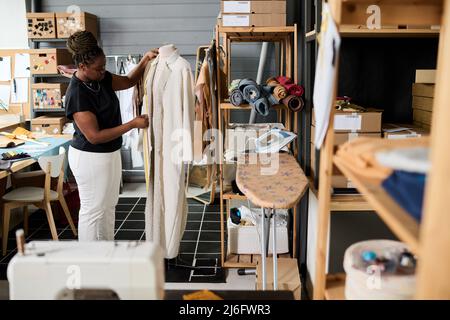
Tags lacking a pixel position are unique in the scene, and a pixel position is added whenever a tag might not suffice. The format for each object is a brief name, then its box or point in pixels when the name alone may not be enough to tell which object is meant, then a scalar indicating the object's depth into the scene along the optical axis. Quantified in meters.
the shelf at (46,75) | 5.21
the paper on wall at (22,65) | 5.54
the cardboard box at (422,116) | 2.63
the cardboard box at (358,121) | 2.48
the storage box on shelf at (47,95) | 5.20
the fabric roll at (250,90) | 2.90
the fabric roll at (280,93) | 2.90
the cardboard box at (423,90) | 2.59
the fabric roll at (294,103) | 2.87
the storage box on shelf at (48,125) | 5.13
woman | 2.73
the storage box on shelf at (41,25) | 5.09
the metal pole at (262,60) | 5.21
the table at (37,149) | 3.48
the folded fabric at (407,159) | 0.90
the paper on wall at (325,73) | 1.27
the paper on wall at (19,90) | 5.58
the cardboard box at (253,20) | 2.96
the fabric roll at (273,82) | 3.00
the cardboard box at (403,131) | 2.44
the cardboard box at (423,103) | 2.61
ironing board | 2.05
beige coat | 2.91
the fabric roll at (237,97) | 2.96
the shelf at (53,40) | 5.16
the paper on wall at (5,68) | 5.56
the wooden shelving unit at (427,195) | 0.74
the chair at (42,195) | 3.56
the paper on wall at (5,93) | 5.61
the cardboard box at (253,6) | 2.95
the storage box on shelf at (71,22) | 5.02
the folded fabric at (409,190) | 0.91
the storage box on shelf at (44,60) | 5.11
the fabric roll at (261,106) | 2.86
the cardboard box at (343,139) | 2.51
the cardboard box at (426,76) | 2.68
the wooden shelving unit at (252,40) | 3.00
